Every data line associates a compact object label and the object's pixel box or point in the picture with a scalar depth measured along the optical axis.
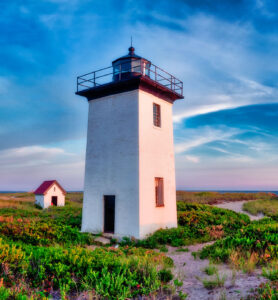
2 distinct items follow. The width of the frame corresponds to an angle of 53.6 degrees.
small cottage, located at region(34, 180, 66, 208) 35.12
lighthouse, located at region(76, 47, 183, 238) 14.48
